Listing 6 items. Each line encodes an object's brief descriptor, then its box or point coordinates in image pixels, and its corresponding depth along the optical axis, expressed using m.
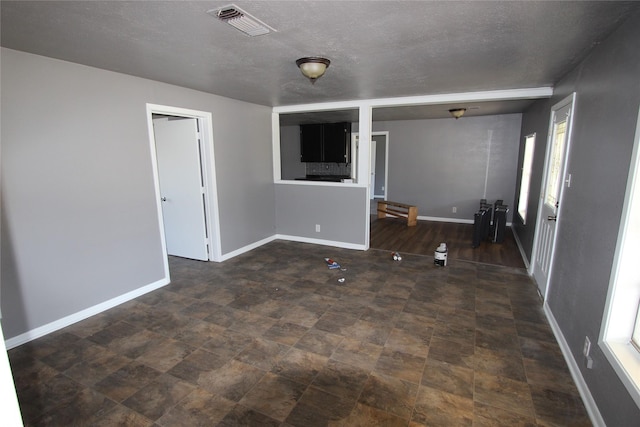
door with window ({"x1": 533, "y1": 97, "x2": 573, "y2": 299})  3.01
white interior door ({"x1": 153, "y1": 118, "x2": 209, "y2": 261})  4.25
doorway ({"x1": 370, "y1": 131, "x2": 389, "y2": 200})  10.18
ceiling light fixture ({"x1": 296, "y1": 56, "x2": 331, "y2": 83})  2.56
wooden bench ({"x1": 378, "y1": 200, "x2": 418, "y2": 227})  6.80
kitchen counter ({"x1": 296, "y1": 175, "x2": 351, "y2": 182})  7.70
